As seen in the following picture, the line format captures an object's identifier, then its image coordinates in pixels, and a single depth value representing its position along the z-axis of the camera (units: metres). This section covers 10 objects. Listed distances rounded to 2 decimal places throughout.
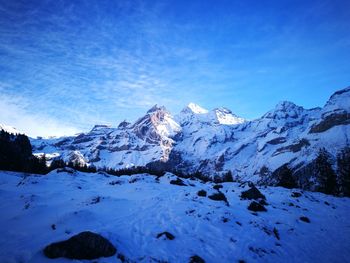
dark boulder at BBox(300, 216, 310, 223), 28.04
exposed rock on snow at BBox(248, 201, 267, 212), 29.55
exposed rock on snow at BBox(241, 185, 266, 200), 36.56
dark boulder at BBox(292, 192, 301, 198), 44.33
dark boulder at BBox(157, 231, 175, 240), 17.55
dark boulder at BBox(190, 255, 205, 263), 14.84
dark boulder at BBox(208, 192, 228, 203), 31.68
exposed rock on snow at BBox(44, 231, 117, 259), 13.50
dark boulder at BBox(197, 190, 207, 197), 33.66
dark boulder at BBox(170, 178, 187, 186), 49.40
